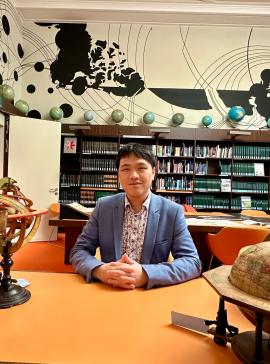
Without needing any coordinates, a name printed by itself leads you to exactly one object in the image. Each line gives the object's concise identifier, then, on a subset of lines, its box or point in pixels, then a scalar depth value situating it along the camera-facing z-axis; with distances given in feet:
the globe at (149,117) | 18.60
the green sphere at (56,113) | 18.44
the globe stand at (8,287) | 3.21
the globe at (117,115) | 18.78
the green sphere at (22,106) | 17.43
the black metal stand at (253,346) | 2.11
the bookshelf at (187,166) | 18.12
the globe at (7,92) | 15.39
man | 4.85
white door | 16.43
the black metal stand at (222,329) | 2.61
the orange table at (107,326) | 2.40
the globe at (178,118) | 18.71
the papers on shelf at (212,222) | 9.68
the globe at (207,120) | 18.78
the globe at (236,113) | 18.71
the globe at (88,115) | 18.63
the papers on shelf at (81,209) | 11.07
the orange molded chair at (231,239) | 8.11
